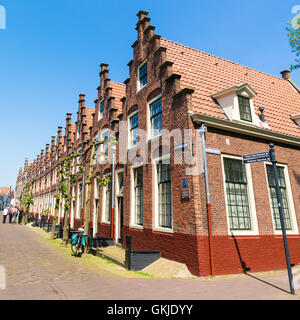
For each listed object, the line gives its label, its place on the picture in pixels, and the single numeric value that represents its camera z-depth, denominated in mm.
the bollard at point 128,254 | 8859
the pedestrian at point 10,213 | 31828
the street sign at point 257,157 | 6858
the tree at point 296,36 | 11094
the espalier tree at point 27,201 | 29266
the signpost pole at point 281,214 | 6071
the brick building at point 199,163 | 8719
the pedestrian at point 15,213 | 33122
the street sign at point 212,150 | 9161
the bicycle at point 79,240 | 11492
